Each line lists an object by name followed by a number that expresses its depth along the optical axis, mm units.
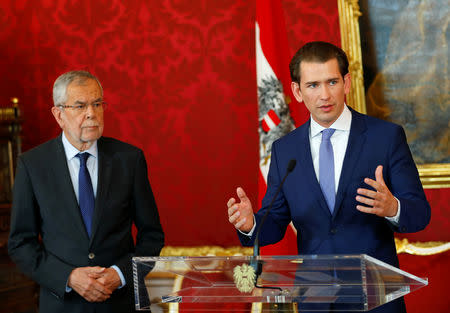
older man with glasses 3684
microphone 3127
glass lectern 3080
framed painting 4899
